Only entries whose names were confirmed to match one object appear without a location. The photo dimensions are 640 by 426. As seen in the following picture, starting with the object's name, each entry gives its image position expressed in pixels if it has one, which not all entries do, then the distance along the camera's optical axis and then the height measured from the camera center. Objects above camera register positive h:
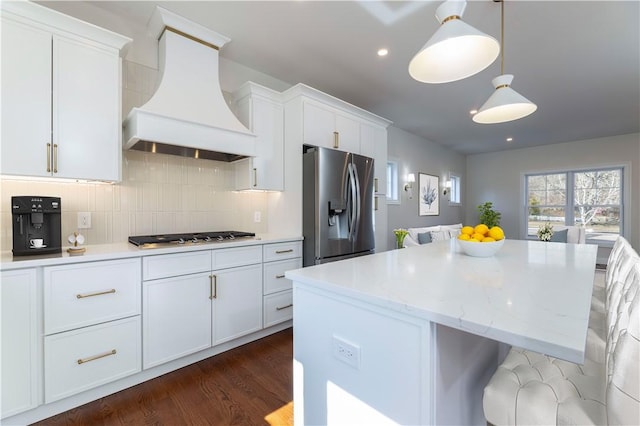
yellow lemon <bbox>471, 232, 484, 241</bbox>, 1.65 -0.14
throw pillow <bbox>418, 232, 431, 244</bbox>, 4.48 -0.42
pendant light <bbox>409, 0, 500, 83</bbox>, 1.24 +0.79
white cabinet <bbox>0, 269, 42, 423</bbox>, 1.45 -0.68
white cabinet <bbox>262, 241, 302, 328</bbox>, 2.57 -0.65
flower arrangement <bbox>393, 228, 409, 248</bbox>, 4.45 -0.38
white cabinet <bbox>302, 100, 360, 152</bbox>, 2.94 +0.94
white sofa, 4.39 -0.37
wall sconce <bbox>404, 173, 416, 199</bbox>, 5.44 +0.55
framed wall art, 5.88 +0.36
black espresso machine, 1.63 -0.08
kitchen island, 0.74 -0.36
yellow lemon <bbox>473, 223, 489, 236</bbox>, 1.69 -0.11
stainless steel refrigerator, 2.78 +0.06
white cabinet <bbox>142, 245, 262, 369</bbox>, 1.93 -0.69
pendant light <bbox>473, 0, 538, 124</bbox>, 1.77 +0.70
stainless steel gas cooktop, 2.00 -0.21
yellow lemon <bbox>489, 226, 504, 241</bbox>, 1.65 -0.13
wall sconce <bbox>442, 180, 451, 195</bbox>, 6.67 +0.58
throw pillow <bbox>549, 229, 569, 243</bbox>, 4.94 -0.43
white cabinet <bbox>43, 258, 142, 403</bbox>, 1.58 -0.68
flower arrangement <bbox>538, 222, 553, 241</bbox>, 4.79 -0.38
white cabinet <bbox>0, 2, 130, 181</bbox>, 1.62 +0.73
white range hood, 2.05 +0.84
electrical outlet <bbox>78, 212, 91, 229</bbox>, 2.08 -0.06
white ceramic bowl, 1.60 -0.21
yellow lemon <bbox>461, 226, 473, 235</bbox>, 1.73 -0.12
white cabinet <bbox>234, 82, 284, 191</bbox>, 2.80 +0.80
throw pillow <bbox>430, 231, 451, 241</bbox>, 4.61 -0.39
